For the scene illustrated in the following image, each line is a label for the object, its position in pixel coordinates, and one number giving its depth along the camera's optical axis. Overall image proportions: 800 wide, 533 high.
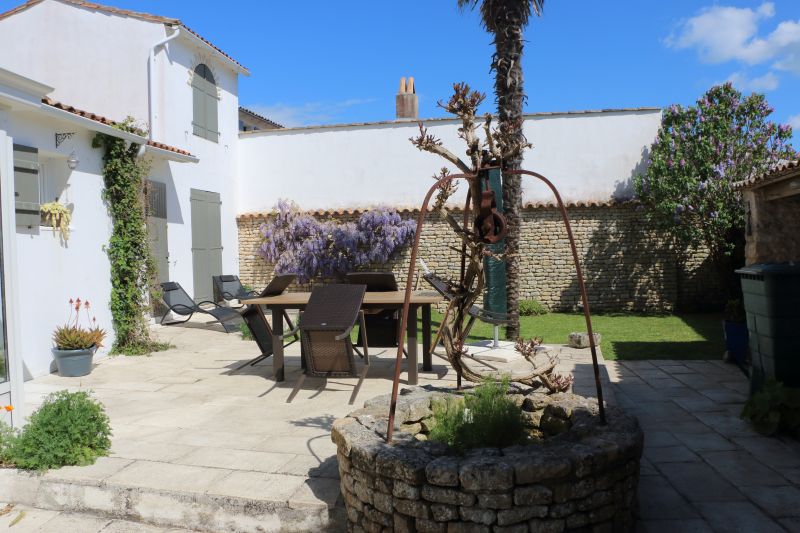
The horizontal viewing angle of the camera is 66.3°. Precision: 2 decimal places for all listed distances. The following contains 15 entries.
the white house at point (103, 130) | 6.43
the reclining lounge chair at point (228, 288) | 10.86
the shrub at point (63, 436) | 3.53
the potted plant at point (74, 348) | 6.30
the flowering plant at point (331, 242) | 13.17
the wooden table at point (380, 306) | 5.61
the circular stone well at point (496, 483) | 2.49
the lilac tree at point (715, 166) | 11.40
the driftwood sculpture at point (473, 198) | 3.14
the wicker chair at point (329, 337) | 5.04
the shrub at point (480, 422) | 2.94
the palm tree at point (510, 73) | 8.30
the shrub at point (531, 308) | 12.66
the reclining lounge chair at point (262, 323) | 6.18
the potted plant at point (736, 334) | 6.64
